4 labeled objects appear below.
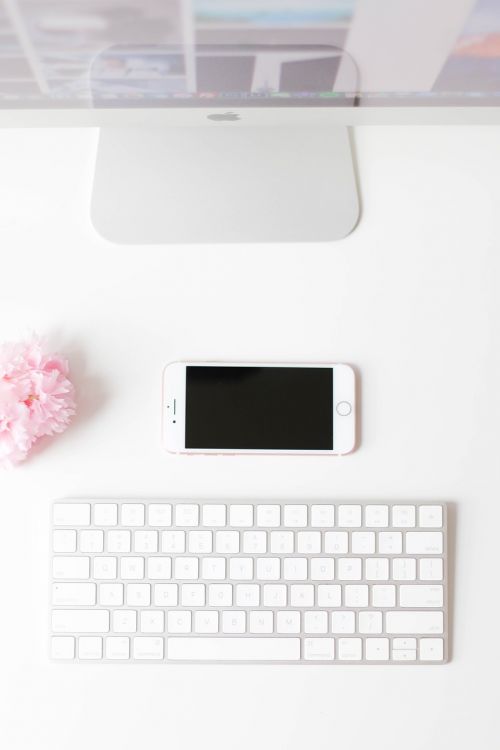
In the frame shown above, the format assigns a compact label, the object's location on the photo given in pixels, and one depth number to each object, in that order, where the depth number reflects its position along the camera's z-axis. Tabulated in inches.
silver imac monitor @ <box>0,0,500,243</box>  18.5
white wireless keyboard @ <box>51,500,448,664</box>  27.2
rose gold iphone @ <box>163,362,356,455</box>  27.9
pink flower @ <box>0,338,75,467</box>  25.9
